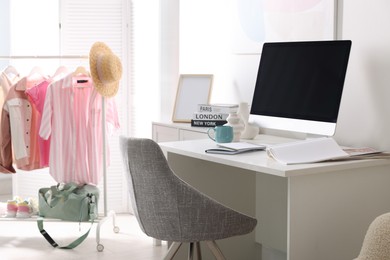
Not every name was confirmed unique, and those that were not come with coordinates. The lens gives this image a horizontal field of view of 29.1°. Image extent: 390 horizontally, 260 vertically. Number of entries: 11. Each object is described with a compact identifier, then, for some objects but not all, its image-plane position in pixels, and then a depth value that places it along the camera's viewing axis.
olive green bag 4.31
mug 3.32
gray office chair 2.83
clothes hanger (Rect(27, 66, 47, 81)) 4.51
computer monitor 3.05
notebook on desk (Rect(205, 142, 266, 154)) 3.08
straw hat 4.20
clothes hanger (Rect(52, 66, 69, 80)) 4.48
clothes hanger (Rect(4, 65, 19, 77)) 4.53
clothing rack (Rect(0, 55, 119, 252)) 4.18
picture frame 4.33
